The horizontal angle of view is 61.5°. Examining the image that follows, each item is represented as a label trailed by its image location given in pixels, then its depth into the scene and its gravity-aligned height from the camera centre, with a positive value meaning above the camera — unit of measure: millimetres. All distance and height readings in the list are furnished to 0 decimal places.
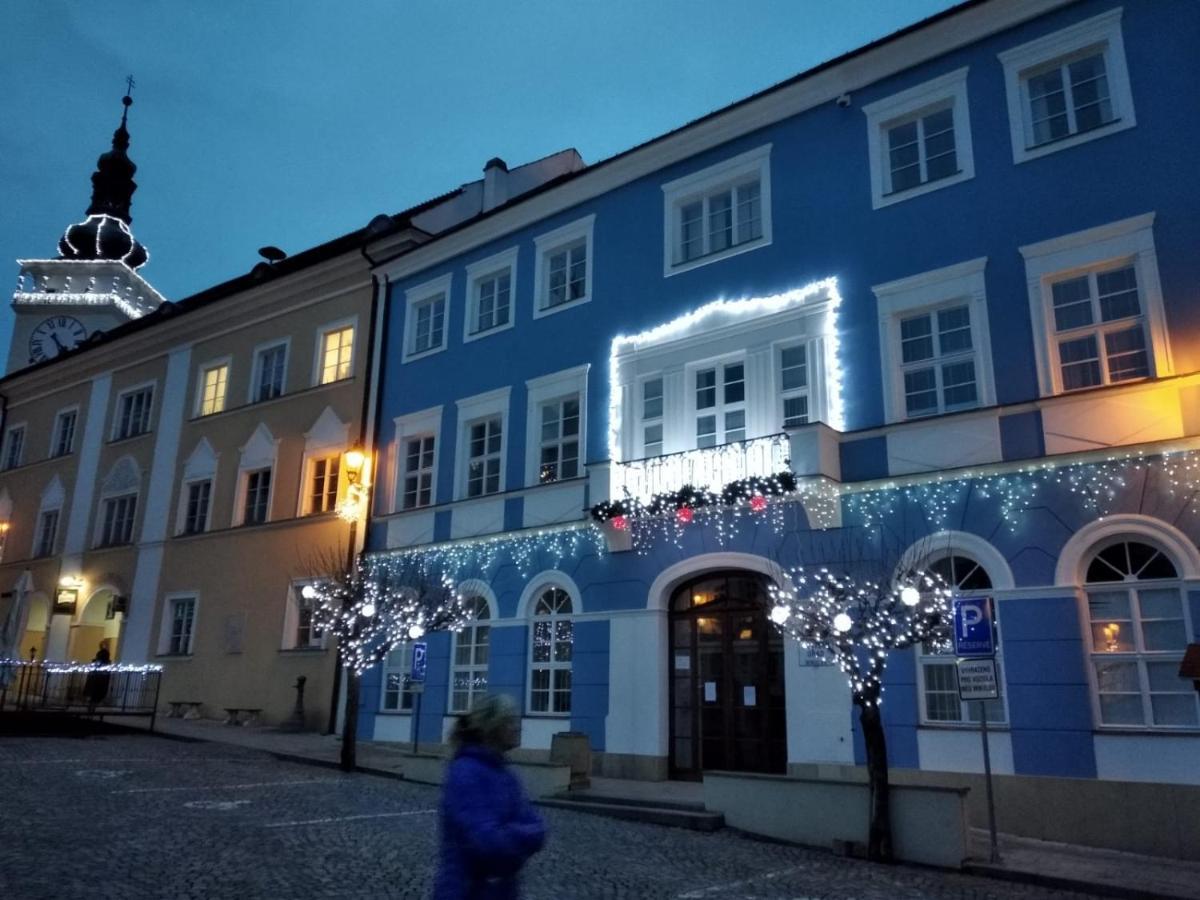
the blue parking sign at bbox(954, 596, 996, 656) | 10734 +1023
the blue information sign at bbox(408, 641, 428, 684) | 17375 +898
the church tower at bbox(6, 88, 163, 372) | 42281 +17618
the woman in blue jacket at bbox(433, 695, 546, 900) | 4172 -454
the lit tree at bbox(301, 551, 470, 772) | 17500 +1781
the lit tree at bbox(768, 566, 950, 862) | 10969 +1068
